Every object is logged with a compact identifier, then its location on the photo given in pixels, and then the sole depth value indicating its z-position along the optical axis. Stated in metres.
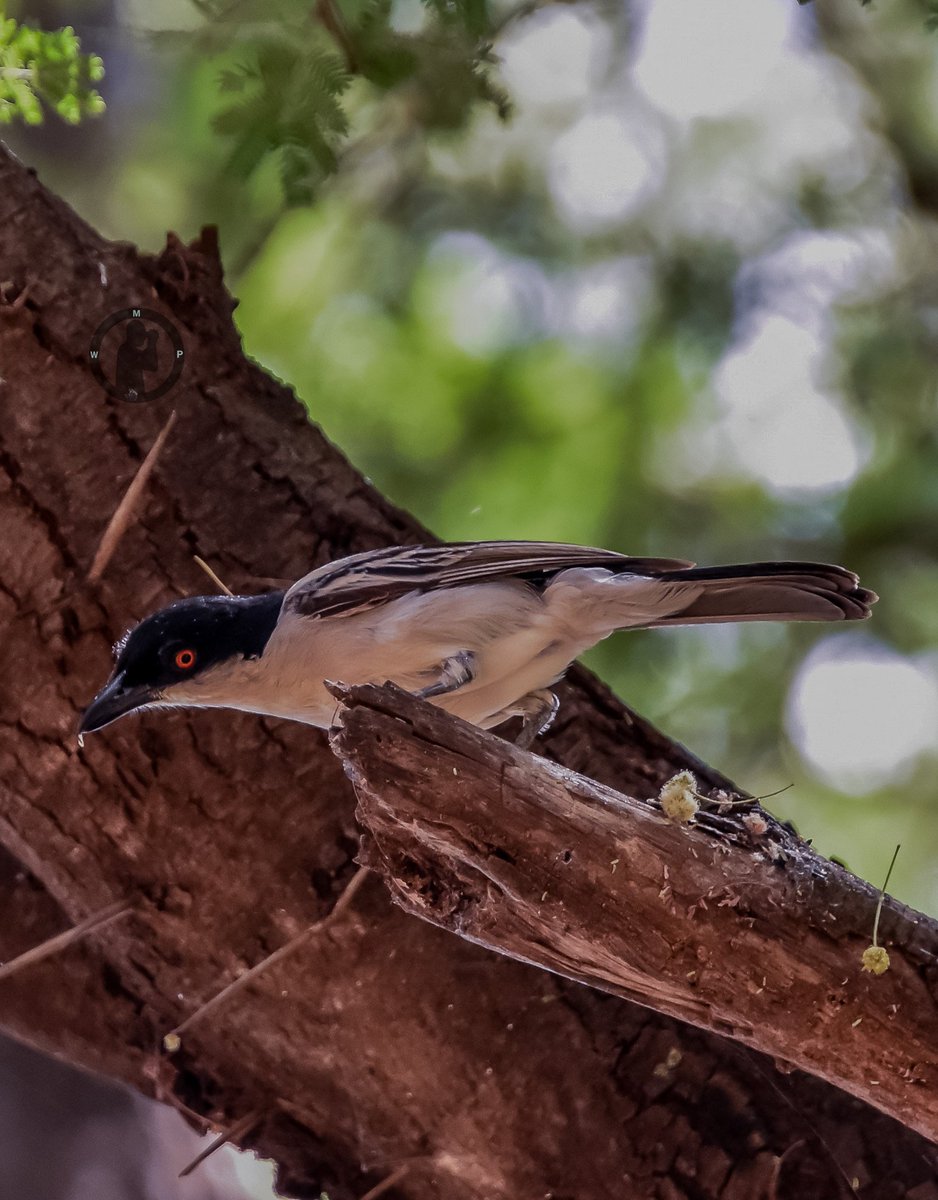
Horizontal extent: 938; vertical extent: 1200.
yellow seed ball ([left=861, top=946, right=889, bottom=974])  5.29
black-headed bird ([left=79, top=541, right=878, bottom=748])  6.63
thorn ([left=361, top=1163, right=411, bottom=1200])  6.79
